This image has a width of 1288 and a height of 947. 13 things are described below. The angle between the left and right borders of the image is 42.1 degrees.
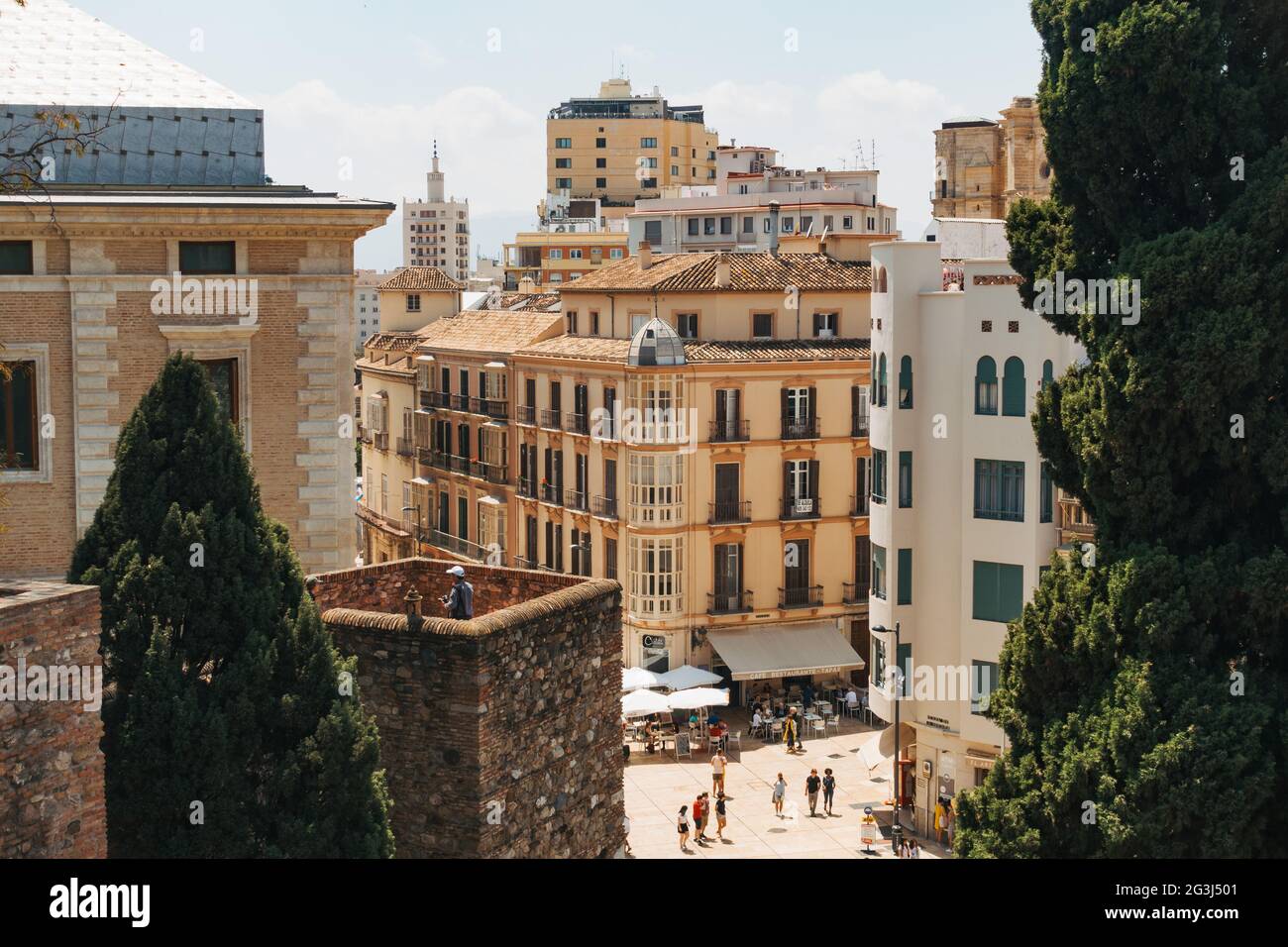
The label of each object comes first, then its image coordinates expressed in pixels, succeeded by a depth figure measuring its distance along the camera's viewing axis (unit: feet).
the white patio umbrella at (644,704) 148.97
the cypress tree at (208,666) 50.85
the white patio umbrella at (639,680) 160.45
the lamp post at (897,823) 116.26
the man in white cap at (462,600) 64.75
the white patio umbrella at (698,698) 151.84
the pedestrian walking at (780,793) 129.80
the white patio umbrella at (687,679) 162.30
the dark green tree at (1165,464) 59.31
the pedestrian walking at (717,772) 131.35
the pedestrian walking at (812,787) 130.72
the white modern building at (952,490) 114.01
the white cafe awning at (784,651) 167.43
